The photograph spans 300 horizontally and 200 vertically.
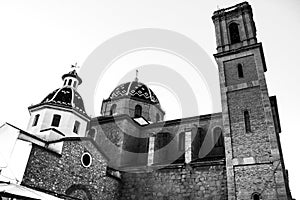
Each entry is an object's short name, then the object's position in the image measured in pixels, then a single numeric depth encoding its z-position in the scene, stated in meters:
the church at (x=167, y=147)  12.41
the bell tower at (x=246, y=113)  12.95
